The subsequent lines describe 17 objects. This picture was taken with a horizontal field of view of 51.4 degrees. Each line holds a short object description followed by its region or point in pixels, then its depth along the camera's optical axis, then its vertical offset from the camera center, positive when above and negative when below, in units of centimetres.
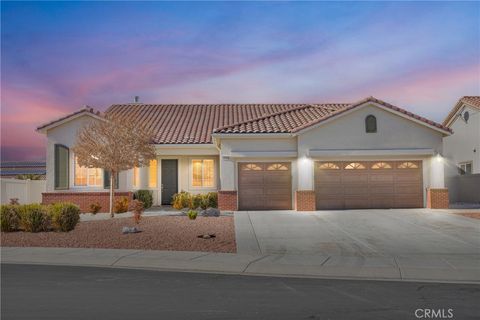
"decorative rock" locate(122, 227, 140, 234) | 1608 -150
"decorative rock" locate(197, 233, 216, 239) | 1516 -163
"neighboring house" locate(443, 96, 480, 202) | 2803 +170
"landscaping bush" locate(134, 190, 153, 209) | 2539 -68
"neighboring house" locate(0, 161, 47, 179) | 4592 +172
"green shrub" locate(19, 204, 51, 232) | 1648 -109
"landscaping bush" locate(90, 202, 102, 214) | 2153 -103
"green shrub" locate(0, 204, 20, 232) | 1662 -109
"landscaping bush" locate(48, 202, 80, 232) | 1642 -103
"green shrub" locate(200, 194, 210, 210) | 2412 -95
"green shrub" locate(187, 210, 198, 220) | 1912 -124
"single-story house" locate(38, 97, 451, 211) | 2348 +82
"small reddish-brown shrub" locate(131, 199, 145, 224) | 1777 -102
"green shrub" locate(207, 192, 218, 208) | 2438 -86
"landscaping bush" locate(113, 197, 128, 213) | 2269 -102
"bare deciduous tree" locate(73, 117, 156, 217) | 2037 +155
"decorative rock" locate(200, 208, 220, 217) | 2089 -128
